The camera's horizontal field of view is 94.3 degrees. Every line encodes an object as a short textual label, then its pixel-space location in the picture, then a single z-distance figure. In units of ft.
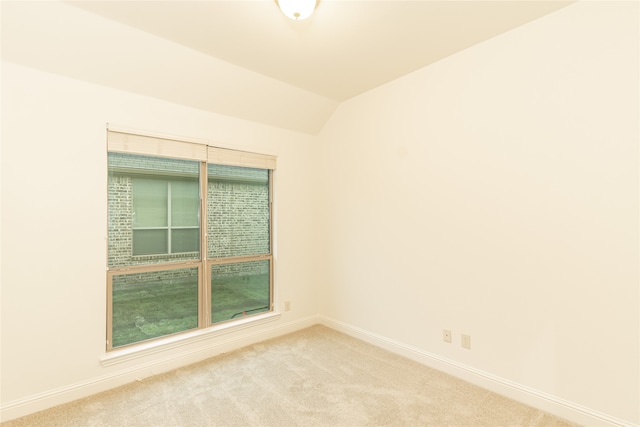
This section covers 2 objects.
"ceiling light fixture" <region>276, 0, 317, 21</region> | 5.90
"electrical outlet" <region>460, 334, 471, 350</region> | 8.29
